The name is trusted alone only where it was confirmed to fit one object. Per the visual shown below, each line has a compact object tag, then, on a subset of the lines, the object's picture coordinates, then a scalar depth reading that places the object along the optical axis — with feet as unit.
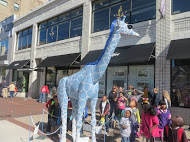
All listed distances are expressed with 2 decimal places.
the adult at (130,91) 23.43
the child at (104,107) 18.70
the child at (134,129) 13.78
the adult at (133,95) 21.99
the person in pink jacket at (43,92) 41.70
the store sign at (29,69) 47.69
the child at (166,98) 18.72
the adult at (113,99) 20.95
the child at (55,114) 17.26
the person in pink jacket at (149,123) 12.08
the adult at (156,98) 20.95
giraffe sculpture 13.03
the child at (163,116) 13.69
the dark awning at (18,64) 53.37
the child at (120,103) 20.18
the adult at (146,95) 24.23
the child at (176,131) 9.36
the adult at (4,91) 48.31
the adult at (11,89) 49.42
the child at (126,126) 12.81
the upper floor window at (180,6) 24.86
